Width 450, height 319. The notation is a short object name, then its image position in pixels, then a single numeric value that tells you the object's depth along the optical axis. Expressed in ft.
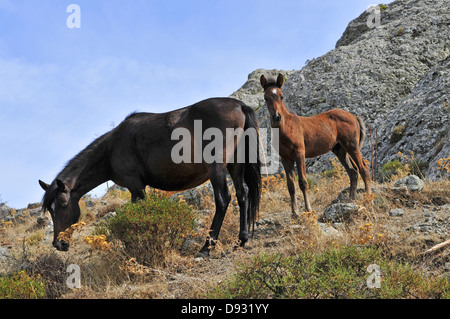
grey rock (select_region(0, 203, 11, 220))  48.64
